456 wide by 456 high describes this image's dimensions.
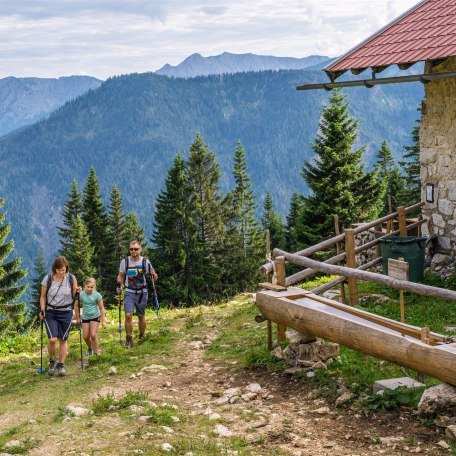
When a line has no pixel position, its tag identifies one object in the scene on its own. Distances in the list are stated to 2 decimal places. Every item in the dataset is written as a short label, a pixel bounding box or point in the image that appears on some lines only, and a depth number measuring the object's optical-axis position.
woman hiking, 9.70
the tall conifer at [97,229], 51.88
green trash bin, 12.15
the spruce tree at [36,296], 56.97
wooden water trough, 6.36
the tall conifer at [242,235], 53.06
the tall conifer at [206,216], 47.38
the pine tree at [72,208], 54.67
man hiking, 10.87
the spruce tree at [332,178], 33.72
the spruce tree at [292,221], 65.75
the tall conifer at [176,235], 45.31
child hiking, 10.34
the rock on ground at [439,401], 6.16
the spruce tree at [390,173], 53.60
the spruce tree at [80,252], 47.97
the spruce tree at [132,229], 58.33
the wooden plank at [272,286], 9.24
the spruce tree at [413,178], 44.87
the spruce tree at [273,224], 66.85
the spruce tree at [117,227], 55.91
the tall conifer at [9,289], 34.09
